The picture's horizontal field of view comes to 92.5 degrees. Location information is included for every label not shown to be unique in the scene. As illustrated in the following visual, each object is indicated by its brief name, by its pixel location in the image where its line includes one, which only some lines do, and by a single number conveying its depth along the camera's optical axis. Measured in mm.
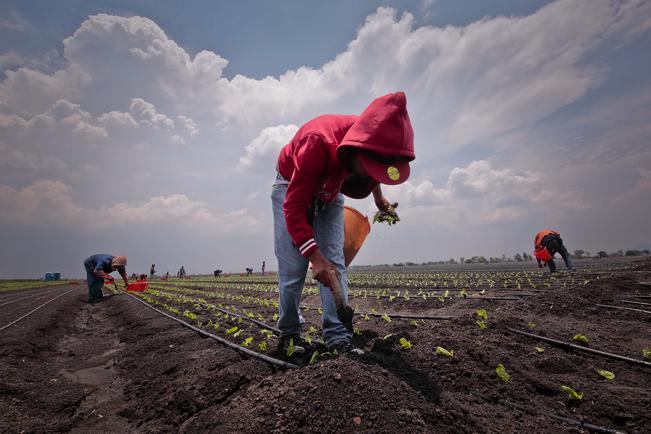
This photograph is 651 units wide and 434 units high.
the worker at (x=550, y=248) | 10859
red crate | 12484
